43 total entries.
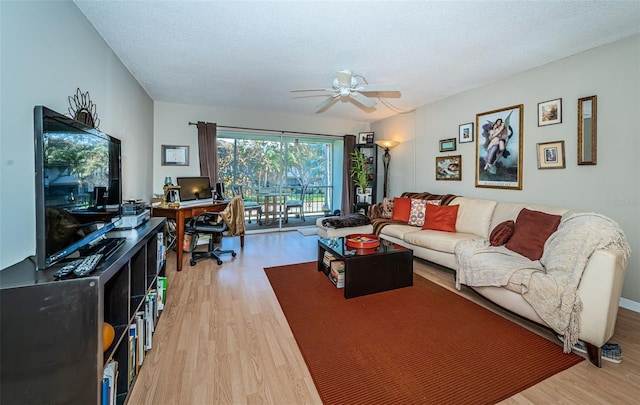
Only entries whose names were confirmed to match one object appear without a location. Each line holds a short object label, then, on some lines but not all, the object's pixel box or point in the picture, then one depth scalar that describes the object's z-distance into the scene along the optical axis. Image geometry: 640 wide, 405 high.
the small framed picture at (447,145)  4.07
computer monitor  3.62
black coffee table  2.47
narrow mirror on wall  2.55
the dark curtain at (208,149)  4.67
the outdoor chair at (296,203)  6.04
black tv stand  0.88
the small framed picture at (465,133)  3.82
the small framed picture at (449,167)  4.02
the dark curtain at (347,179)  5.81
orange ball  1.16
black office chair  3.31
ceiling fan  2.82
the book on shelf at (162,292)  2.13
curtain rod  4.85
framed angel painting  3.24
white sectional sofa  1.58
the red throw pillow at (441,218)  3.47
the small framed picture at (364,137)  5.73
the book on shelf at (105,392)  1.10
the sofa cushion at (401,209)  4.07
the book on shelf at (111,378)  1.14
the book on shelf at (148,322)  1.67
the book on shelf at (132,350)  1.38
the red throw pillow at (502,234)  2.65
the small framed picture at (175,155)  4.57
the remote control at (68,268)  0.97
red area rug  1.41
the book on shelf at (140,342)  1.51
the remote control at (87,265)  0.99
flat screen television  1.01
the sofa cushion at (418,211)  3.84
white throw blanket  1.67
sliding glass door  5.36
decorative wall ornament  1.89
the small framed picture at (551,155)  2.83
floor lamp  5.19
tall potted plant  5.45
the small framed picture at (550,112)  2.83
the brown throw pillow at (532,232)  2.32
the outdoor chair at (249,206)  5.45
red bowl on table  2.74
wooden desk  3.10
